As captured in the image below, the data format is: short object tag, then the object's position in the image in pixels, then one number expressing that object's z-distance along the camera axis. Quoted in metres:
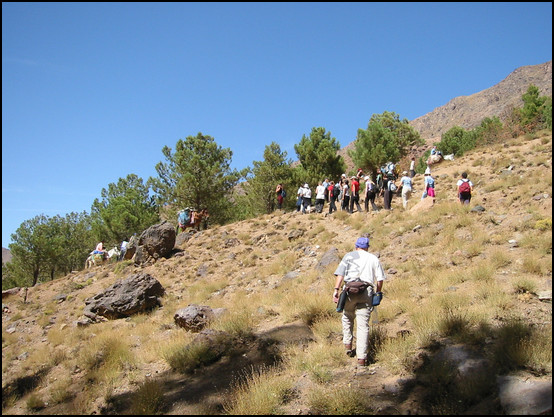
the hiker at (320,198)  18.04
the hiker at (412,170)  19.34
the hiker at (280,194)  19.91
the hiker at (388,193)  15.30
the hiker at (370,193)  15.65
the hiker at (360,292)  4.90
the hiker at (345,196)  17.22
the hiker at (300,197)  19.77
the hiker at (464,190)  11.98
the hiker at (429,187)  14.02
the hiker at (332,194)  17.67
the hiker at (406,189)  15.02
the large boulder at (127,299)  11.00
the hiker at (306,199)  19.33
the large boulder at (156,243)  17.48
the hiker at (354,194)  16.09
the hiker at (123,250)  21.00
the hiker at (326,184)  18.49
